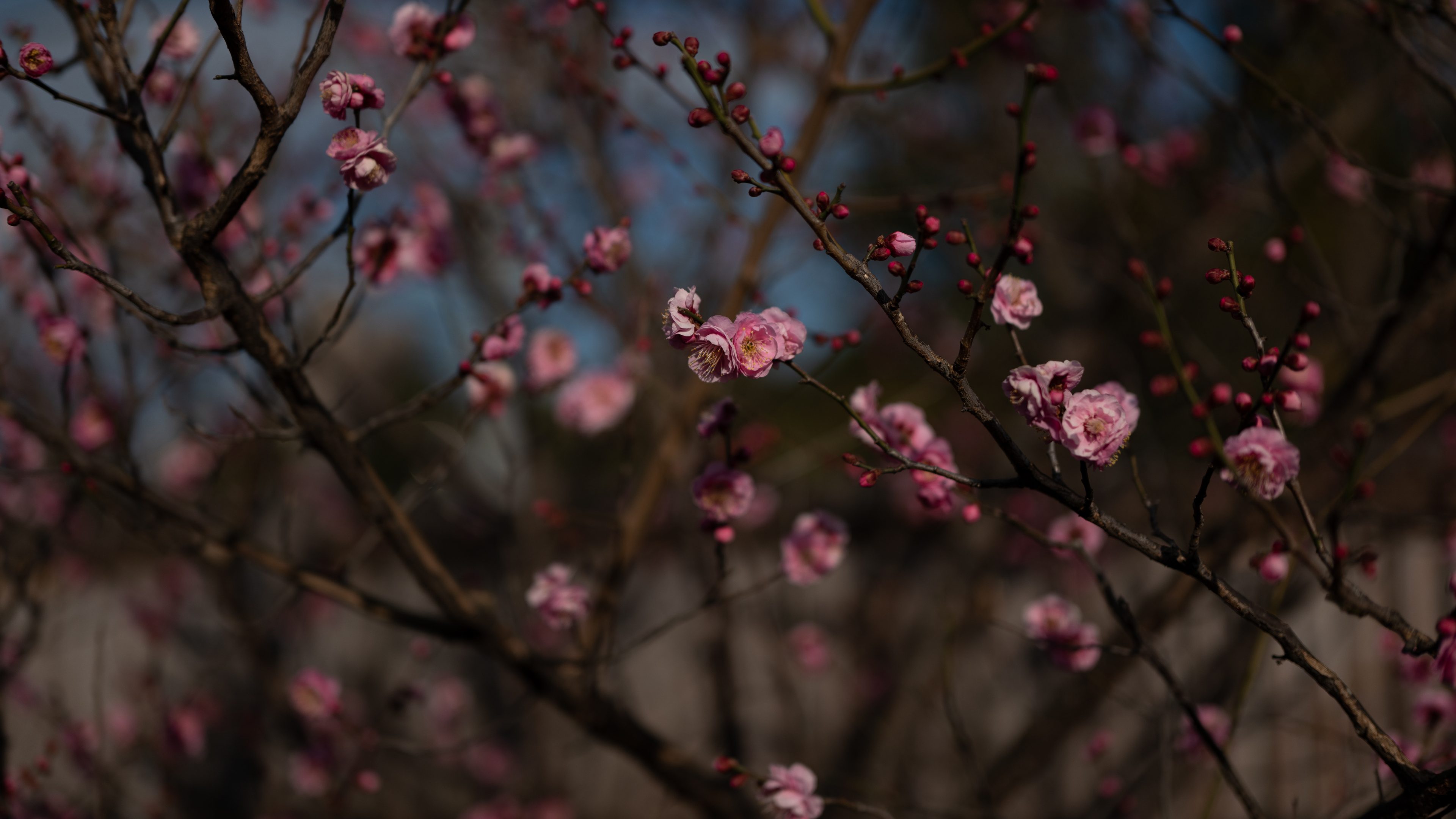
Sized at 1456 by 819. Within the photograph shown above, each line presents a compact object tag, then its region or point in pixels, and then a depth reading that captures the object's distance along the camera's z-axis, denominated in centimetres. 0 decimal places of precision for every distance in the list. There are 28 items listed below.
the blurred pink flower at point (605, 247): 98
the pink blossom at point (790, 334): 87
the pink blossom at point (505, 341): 98
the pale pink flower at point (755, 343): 86
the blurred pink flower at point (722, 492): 94
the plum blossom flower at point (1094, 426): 85
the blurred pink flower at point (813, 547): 100
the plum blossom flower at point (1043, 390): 85
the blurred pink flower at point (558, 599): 99
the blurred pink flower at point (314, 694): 110
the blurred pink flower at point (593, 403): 127
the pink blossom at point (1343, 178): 119
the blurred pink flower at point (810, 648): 173
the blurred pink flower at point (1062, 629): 102
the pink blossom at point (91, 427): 115
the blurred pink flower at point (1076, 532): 104
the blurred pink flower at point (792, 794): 93
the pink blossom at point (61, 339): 100
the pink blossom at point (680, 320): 86
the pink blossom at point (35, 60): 91
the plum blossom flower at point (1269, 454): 85
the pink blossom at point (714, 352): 85
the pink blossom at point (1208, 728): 104
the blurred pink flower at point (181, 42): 103
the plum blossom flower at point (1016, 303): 89
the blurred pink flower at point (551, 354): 116
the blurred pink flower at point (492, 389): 105
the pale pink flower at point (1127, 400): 86
